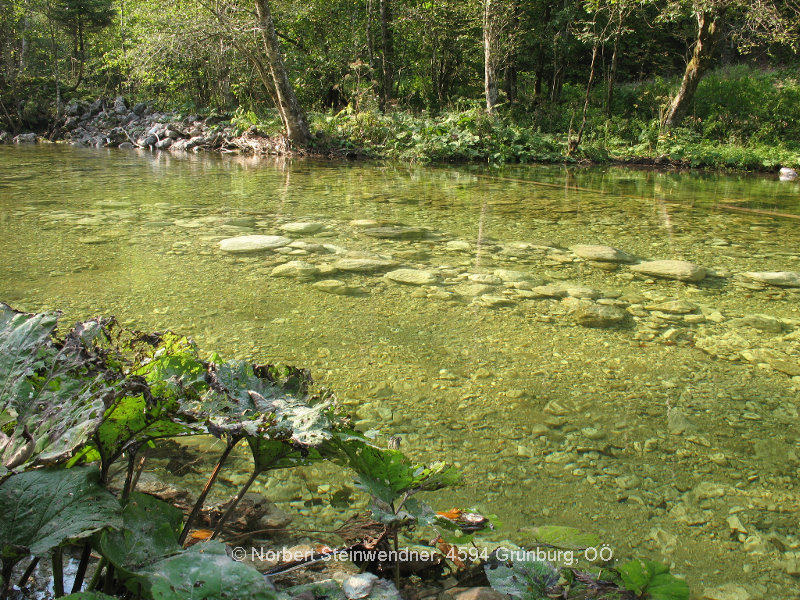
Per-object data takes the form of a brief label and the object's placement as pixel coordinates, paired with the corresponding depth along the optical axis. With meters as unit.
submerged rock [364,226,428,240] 4.52
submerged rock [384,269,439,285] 3.31
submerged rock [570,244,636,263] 3.90
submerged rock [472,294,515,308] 2.95
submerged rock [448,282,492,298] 3.11
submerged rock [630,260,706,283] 3.49
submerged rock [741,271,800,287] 3.44
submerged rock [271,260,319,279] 3.37
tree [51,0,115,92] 22.34
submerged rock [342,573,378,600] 0.84
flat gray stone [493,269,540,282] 3.40
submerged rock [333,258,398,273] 3.53
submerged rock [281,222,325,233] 4.60
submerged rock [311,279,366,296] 3.10
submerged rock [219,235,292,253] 3.90
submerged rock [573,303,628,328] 2.73
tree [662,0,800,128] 11.14
